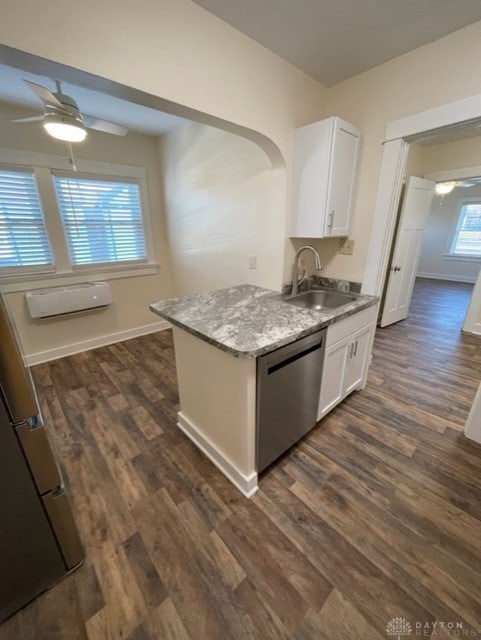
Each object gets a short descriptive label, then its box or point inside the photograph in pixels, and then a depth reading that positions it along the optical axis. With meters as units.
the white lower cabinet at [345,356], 1.76
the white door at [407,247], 3.63
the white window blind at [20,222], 2.58
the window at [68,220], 2.63
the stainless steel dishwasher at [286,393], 1.34
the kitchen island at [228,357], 1.29
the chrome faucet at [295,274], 2.16
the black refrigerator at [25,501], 0.86
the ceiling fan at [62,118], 1.49
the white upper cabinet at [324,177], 1.82
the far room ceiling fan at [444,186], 4.16
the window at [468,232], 6.42
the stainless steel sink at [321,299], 2.20
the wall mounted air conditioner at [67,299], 2.77
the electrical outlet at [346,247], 2.26
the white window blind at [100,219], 2.94
